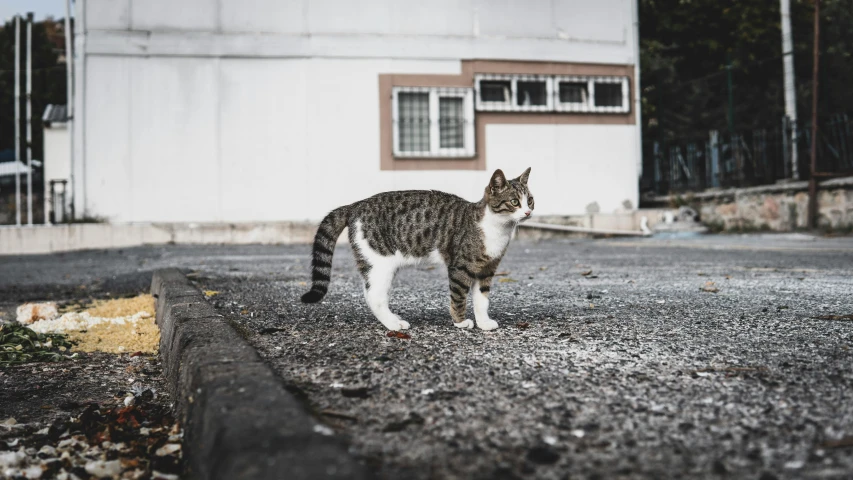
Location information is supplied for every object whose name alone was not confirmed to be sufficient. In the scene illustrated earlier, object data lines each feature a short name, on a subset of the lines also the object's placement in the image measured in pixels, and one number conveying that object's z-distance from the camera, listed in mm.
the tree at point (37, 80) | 29734
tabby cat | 3043
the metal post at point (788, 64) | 13180
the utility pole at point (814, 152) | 10156
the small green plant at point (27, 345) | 3197
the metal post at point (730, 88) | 12730
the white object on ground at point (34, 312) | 4000
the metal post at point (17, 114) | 12796
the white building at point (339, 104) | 12031
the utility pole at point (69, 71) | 12119
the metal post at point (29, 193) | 12320
